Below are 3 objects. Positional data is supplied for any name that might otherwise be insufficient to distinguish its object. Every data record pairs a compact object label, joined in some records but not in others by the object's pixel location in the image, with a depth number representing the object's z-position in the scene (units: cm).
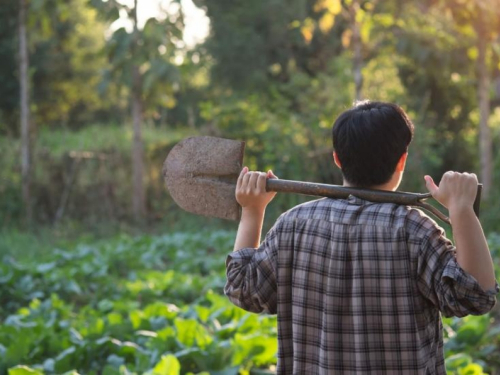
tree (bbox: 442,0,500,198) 1129
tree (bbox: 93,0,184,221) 1354
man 207
